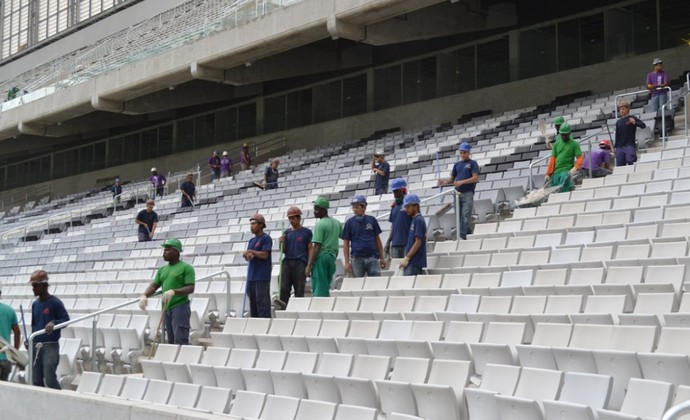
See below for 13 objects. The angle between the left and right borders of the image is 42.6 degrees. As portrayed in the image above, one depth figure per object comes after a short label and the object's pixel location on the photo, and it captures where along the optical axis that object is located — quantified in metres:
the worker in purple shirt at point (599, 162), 13.27
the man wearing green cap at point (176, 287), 9.30
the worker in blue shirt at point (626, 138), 12.76
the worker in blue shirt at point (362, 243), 10.34
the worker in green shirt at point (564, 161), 11.70
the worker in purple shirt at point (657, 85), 15.45
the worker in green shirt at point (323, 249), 10.16
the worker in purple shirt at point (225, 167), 27.58
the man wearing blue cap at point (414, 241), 9.85
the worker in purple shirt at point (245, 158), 27.87
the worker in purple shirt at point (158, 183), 27.11
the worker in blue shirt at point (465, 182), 11.46
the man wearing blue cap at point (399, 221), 10.50
